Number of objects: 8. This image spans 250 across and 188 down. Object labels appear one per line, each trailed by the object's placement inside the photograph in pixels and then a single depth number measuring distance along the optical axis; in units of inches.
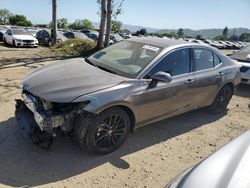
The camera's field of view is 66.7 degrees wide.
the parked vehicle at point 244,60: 218.4
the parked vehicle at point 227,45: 1043.9
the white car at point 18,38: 448.9
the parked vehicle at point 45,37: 511.8
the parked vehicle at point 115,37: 621.3
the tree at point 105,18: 349.1
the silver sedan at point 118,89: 97.0
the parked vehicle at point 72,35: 577.2
